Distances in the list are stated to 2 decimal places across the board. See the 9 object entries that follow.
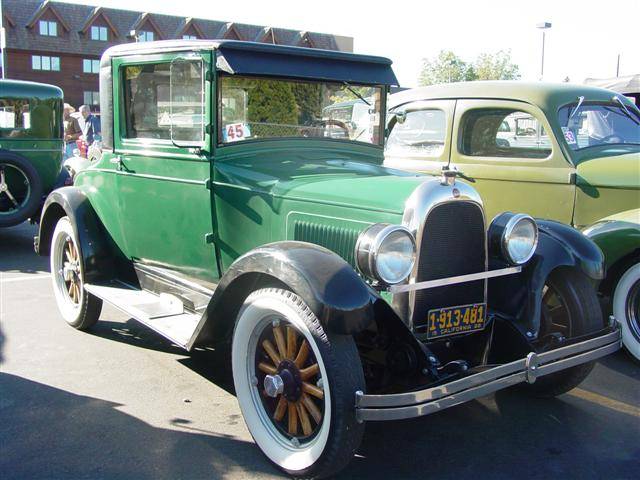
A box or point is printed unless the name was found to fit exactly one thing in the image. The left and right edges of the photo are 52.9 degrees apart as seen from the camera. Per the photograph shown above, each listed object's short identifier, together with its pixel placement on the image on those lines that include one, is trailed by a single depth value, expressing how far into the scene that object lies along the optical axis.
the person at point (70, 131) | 12.76
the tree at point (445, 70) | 32.75
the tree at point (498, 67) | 32.56
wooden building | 43.12
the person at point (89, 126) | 12.08
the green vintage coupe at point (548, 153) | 4.48
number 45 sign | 3.67
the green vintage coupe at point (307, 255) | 2.69
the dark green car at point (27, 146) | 7.58
